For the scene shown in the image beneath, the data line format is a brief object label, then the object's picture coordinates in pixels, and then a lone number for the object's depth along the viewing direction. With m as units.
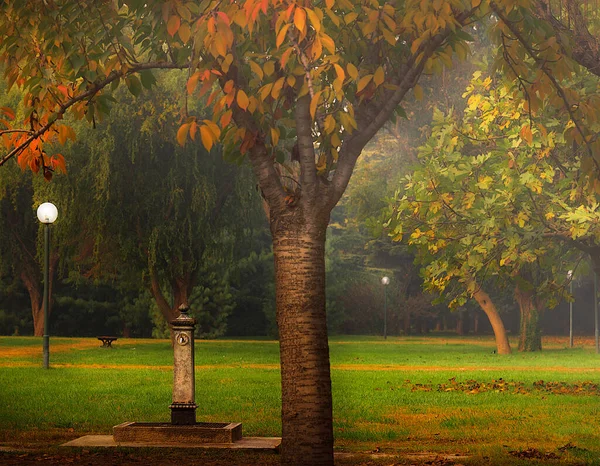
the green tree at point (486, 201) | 18.48
